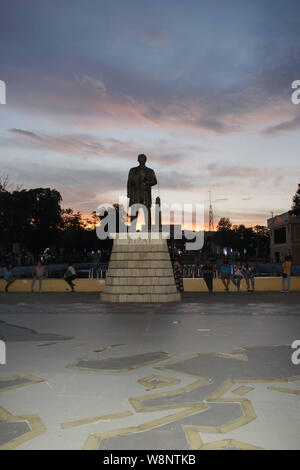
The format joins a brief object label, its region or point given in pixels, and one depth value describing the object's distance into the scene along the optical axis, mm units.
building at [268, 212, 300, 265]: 61900
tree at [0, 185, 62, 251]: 47625
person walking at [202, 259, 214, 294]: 17656
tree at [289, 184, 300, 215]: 53119
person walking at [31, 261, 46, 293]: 18688
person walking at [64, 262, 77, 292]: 18516
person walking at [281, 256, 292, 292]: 17375
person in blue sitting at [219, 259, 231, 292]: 18281
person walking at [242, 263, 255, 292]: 18750
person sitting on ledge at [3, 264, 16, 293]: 18516
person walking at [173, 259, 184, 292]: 17203
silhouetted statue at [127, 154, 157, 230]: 16031
